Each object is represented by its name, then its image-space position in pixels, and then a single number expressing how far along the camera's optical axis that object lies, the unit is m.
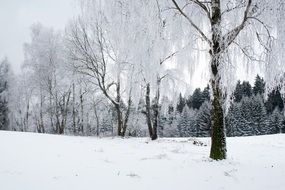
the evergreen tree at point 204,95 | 62.44
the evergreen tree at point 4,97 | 32.75
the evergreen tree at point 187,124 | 58.10
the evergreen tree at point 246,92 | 56.57
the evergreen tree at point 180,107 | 79.00
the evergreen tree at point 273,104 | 52.43
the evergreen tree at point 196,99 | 68.96
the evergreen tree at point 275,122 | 46.66
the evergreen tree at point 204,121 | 49.71
